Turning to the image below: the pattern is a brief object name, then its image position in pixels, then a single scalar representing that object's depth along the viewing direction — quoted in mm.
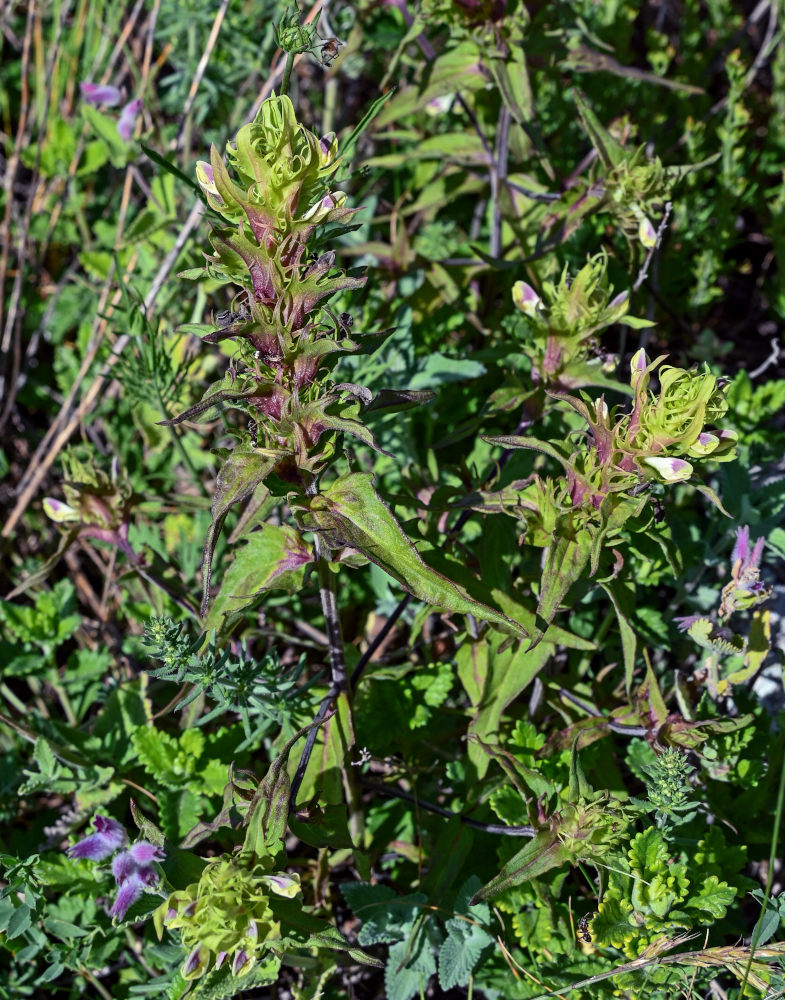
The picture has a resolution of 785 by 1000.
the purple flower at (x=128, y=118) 530
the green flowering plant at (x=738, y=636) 407
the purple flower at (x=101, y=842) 401
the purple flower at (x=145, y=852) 381
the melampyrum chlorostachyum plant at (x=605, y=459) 359
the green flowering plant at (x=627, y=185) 438
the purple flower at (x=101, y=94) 537
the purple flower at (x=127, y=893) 386
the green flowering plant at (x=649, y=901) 383
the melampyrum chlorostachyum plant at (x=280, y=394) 347
